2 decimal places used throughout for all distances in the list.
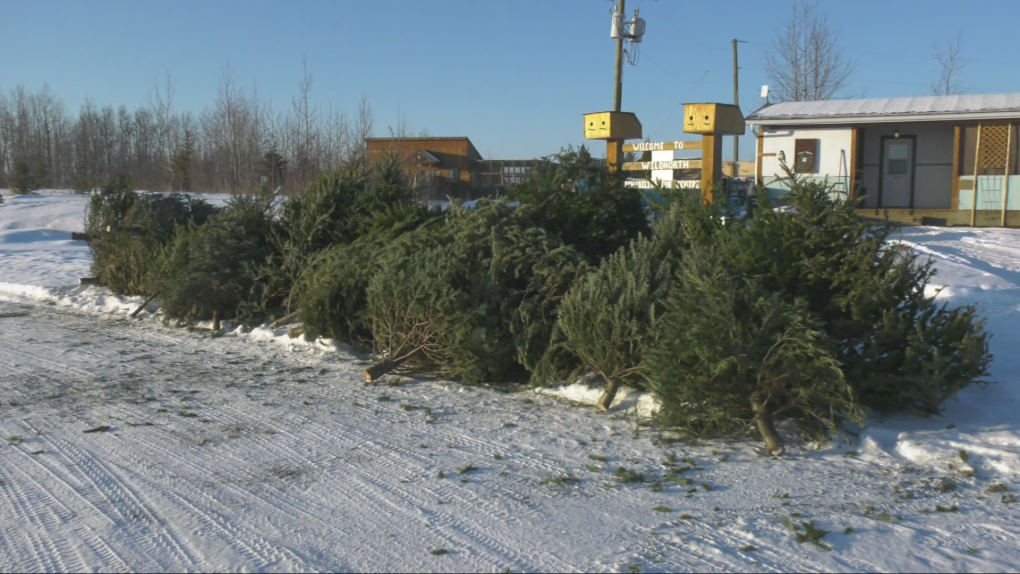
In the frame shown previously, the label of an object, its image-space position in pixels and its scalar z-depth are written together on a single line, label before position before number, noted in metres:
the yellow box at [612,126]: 10.45
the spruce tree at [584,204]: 9.12
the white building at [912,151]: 18.56
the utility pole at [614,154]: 10.07
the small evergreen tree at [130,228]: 12.66
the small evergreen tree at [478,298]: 7.78
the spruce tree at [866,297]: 5.96
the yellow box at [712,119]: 9.64
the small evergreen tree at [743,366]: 5.77
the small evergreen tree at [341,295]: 8.98
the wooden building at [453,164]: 27.92
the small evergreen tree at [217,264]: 10.71
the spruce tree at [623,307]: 6.77
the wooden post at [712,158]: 9.88
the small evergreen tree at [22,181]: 33.72
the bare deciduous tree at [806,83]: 35.16
